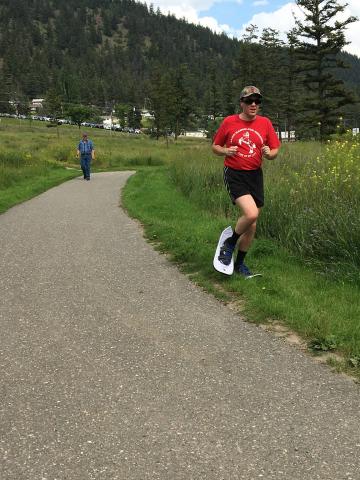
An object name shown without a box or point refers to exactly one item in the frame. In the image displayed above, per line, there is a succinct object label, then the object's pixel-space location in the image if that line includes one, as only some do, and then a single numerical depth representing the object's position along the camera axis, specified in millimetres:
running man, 5320
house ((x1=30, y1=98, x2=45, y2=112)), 148462
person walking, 19781
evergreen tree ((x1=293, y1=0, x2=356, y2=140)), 41500
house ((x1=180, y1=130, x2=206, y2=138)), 142062
